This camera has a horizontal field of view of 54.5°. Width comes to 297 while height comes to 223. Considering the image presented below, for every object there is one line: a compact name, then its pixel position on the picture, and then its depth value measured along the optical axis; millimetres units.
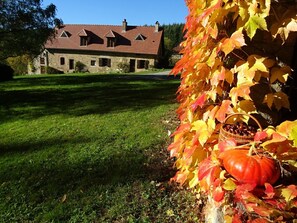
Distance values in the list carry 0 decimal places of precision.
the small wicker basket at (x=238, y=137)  2057
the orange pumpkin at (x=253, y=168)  1852
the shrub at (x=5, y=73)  18109
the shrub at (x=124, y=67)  38500
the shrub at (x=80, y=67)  40188
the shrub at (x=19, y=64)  40812
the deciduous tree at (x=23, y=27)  13750
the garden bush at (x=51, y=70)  38500
